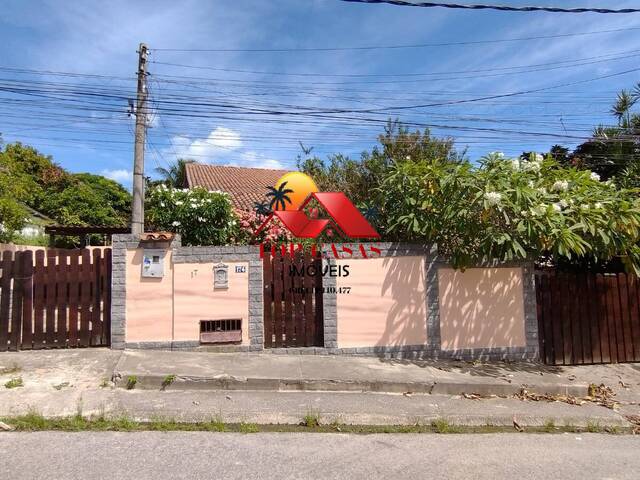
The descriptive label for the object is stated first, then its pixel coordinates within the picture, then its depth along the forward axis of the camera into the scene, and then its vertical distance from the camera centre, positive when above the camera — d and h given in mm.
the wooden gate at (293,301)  6938 -535
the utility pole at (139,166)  8523 +1983
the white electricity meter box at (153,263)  6691 +96
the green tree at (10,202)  11094 +1720
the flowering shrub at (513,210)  6066 +780
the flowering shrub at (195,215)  8055 +987
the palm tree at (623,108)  10453 +3704
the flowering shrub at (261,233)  8867 +725
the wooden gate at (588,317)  7395 -912
